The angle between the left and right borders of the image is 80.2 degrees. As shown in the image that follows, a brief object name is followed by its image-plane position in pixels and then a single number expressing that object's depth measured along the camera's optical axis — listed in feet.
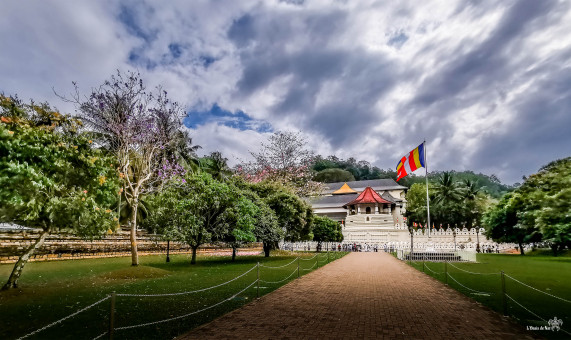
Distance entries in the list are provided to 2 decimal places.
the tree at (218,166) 146.53
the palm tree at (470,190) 165.37
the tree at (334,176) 301.43
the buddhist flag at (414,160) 97.19
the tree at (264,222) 69.67
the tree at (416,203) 165.27
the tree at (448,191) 161.79
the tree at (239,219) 60.70
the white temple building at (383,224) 140.05
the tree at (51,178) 24.70
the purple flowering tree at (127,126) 49.37
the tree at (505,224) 103.96
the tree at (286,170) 112.78
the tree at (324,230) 131.64
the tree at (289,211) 83.35
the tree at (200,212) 58.59
